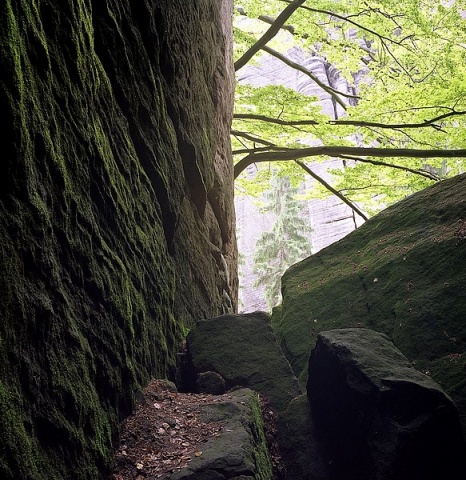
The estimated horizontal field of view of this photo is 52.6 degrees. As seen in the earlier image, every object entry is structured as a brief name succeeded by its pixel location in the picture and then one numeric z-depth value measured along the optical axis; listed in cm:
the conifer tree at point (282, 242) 2741
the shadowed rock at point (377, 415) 345
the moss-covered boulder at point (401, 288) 446
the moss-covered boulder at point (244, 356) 479
